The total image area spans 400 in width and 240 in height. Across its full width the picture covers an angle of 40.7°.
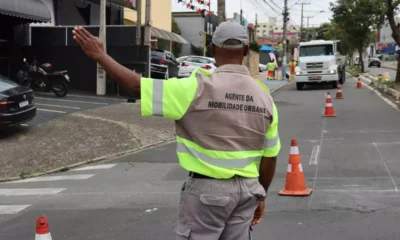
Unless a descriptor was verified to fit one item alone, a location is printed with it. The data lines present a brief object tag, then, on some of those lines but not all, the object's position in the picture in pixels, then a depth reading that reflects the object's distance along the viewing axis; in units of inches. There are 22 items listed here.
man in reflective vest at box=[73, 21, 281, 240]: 108.1
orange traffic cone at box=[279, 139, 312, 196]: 288.4
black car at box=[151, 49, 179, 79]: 998.4
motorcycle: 726.5
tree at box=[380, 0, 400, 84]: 976.3
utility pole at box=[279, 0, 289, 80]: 1866.0
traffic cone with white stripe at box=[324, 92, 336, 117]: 648.4
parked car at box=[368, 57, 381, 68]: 2938.0
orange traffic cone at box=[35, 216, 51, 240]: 149.1
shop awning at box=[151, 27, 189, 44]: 1179.7
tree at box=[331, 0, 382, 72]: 1681.8
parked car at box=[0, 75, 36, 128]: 446.0
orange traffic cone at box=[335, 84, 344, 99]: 894.4
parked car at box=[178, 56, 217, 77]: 1166.3
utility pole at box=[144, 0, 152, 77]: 785.6
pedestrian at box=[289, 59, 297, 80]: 1694.1
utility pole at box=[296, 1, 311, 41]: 3422.7
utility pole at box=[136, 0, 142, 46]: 791.7
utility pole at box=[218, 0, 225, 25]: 737.6
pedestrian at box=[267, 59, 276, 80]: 1574.8
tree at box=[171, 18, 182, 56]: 1924.2
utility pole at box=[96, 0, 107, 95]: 797.2
